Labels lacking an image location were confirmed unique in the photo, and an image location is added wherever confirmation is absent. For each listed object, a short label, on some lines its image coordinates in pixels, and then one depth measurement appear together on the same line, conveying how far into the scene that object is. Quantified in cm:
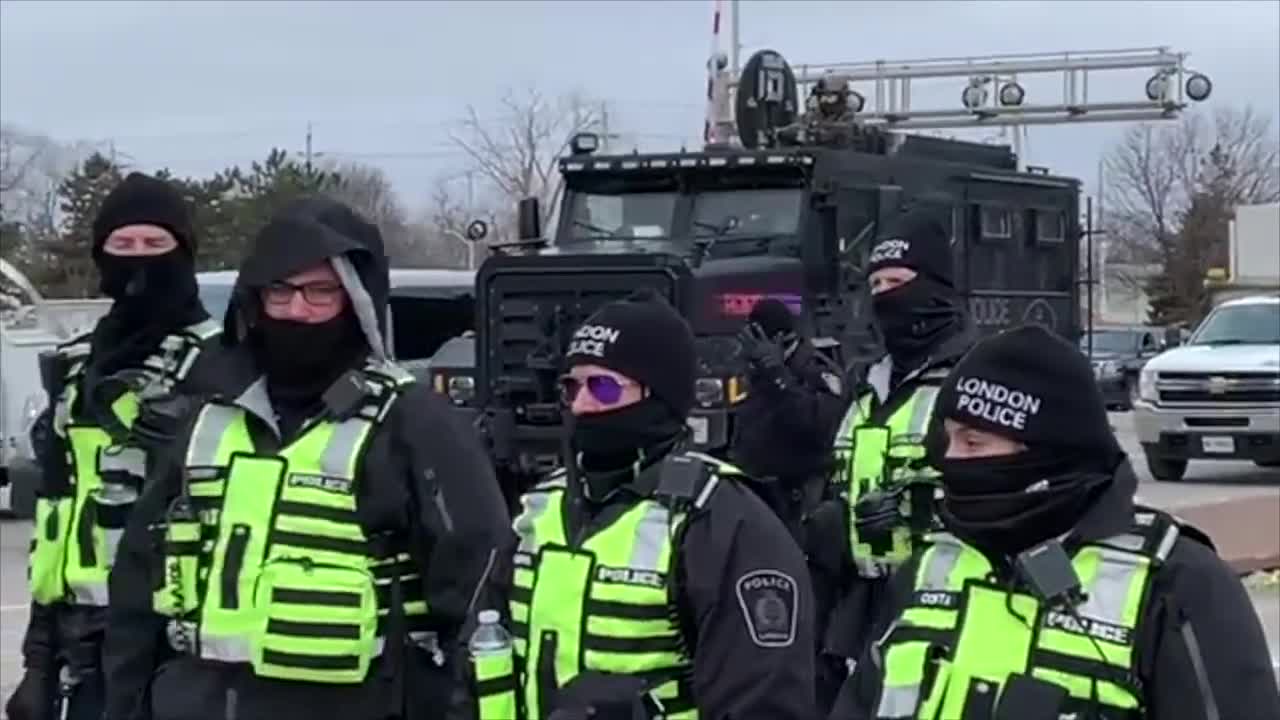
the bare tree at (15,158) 7681
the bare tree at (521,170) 6744
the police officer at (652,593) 388
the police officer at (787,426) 800
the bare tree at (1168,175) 8075
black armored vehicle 1359
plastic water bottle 396
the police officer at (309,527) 427
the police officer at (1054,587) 319
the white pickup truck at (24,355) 1797
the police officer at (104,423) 525
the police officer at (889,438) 614
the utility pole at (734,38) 2851
